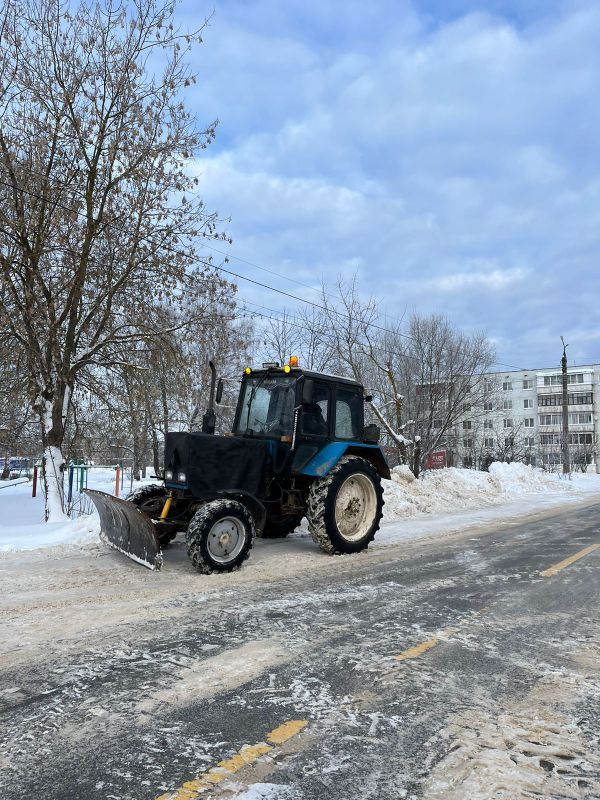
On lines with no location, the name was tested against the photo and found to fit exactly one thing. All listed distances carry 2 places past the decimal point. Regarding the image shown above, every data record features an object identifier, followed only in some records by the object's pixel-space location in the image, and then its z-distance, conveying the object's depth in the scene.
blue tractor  6.64
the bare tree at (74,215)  10.13
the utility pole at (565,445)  31.87
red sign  25.35
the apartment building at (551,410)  55.47
